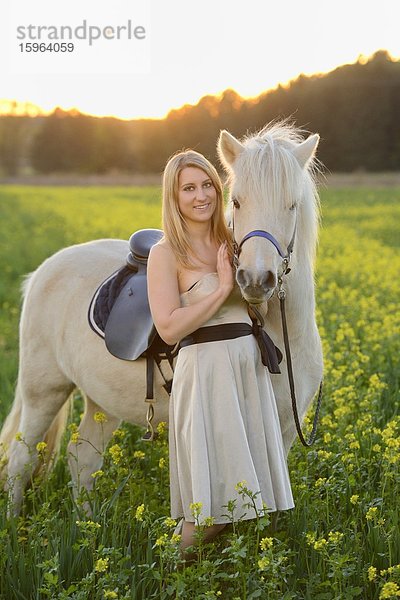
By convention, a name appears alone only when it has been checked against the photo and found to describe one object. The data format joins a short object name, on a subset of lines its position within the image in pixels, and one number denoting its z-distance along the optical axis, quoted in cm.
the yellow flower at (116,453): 366
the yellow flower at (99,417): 401
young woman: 319
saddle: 395
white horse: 325
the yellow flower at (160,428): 398
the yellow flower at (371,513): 317
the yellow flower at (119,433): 417
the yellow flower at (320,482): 358
